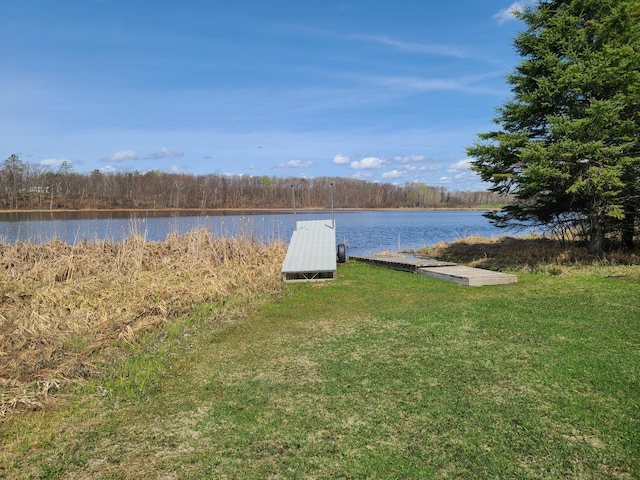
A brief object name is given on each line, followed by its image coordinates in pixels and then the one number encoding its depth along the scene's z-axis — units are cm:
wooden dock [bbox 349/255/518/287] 984
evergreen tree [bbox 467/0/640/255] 1004
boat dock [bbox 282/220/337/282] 1114
